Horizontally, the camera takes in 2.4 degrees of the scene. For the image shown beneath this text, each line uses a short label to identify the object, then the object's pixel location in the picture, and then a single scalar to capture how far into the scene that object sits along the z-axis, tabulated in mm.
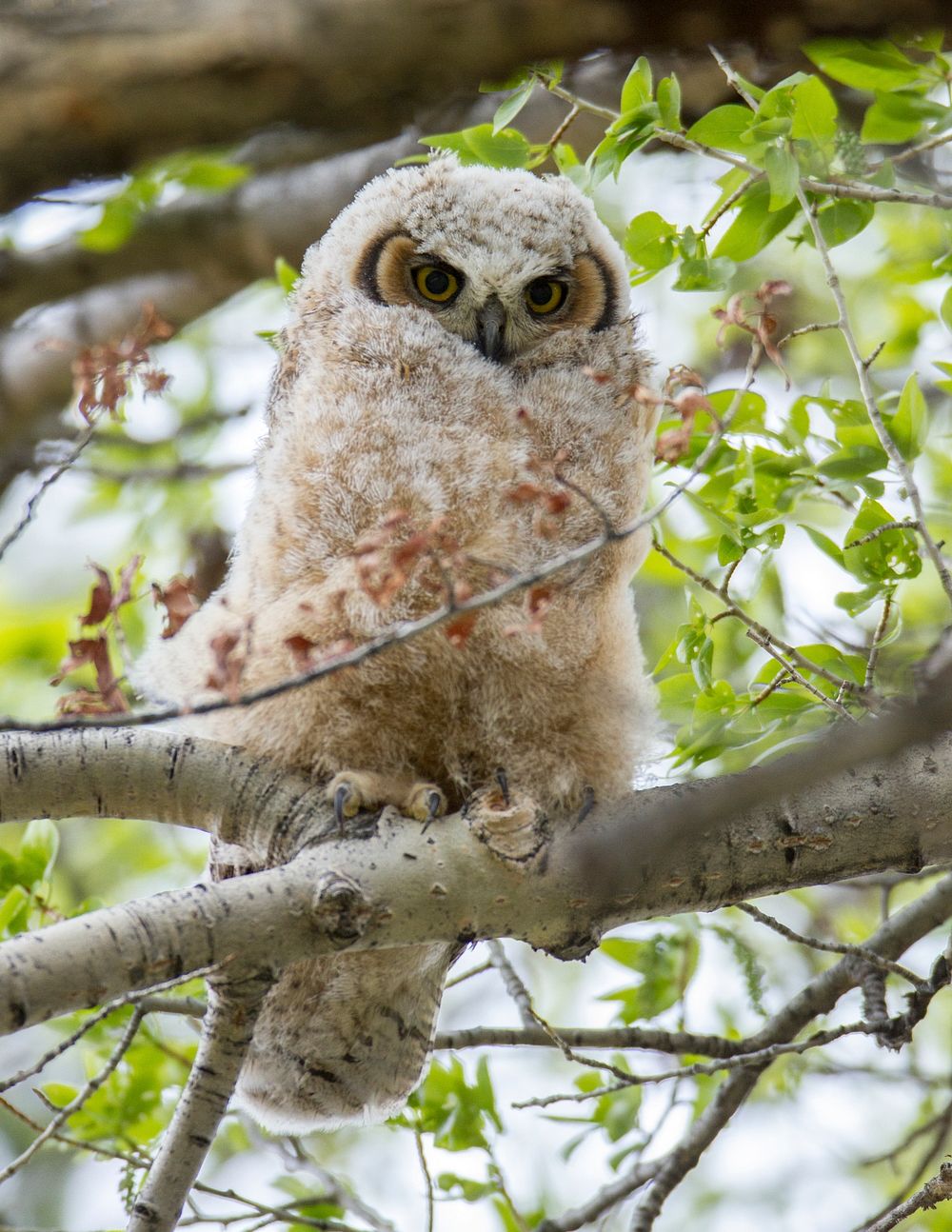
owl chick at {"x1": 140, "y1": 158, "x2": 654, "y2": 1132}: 10487
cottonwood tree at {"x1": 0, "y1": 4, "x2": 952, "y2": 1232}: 10364
